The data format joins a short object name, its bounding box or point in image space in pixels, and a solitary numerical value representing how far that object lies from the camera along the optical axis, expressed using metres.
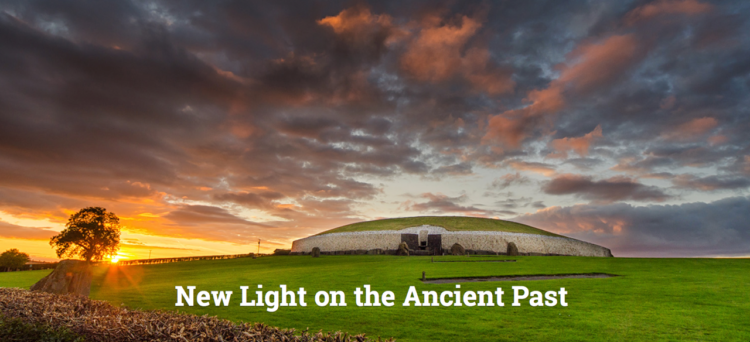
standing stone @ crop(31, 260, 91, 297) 18.28
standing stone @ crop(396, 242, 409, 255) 63.64
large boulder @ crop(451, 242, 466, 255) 64.10
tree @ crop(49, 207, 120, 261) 59.44
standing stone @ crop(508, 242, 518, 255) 60.70
